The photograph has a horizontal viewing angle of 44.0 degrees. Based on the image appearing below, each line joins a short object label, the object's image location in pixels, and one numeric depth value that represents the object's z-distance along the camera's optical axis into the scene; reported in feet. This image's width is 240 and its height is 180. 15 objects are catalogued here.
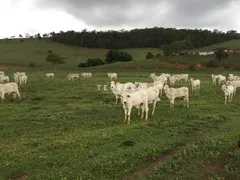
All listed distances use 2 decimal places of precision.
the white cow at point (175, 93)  78.77
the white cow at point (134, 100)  61.00
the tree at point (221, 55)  293.35
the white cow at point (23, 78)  130.31
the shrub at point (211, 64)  274.77
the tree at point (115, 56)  347.56
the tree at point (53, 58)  276.00
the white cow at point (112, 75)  166.91
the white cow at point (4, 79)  127.85
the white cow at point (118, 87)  84.78
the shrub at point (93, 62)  324.19
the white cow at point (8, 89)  88.14
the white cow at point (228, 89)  89.81
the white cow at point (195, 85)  115.03
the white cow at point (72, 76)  167.84
